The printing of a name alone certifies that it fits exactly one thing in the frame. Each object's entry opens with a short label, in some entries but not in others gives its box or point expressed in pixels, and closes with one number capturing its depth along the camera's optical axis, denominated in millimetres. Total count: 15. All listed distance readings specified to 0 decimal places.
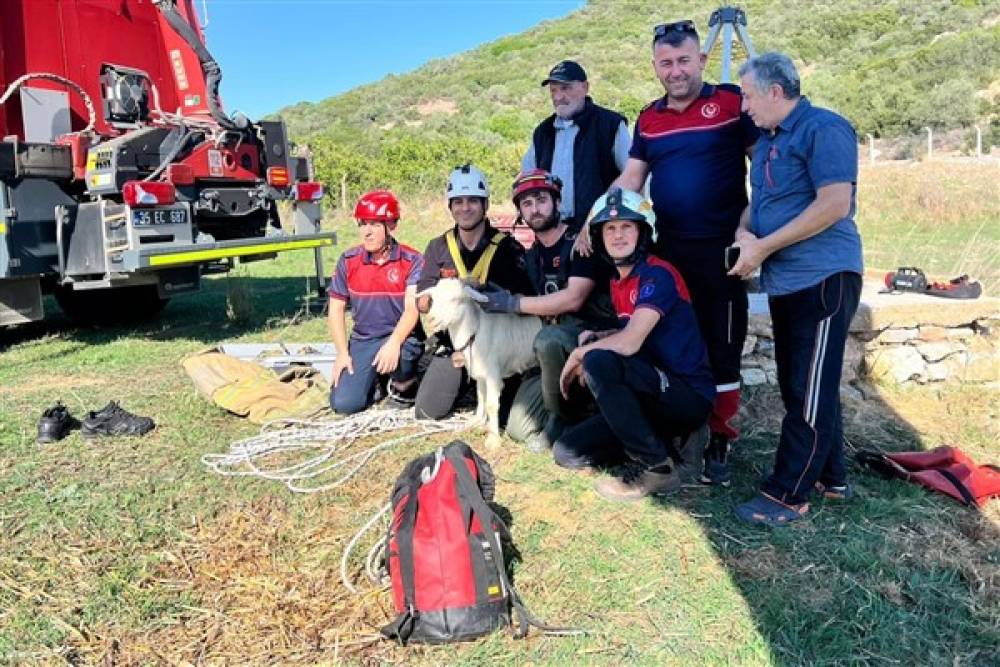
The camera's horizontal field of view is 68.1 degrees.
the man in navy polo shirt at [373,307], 4840
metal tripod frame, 6479
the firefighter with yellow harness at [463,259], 4328
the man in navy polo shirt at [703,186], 3498
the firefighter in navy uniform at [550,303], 3943
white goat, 4066
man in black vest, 4422
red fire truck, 6113
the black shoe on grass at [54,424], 4332
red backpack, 2531
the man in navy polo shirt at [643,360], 3418
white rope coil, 3949
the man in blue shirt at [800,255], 2932
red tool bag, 3447
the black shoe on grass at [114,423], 4445
